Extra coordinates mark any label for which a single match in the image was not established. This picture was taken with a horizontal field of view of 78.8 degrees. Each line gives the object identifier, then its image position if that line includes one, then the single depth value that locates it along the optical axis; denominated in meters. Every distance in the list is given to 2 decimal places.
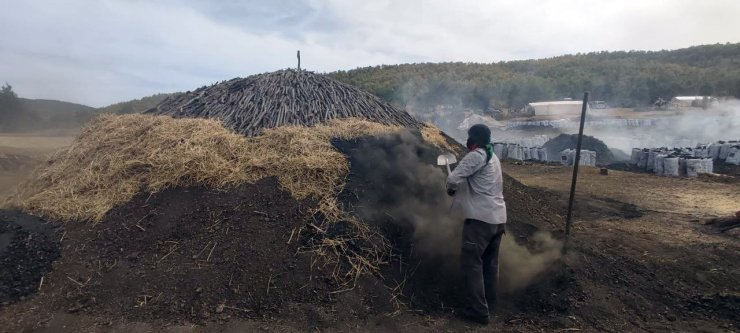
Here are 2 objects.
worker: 4.12
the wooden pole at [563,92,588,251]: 5.35
